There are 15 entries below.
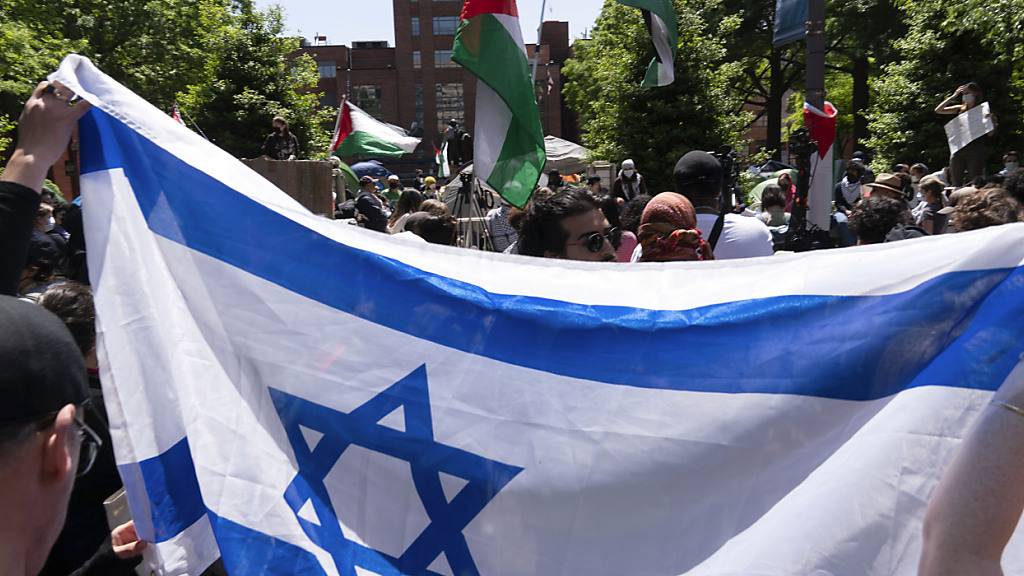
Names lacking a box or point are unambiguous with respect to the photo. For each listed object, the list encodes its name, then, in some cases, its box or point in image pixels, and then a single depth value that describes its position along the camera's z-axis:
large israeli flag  1.84
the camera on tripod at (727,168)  7.95
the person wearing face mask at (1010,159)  13.54
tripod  8.65
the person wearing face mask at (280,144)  12.51
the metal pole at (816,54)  9.29
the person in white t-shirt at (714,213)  4.60
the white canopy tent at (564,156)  34.47
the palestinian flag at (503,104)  4.90
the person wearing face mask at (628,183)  14.29
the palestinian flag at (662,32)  6.22
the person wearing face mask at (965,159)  12.07
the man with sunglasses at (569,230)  3.88
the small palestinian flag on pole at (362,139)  15.17
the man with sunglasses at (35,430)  1.42
